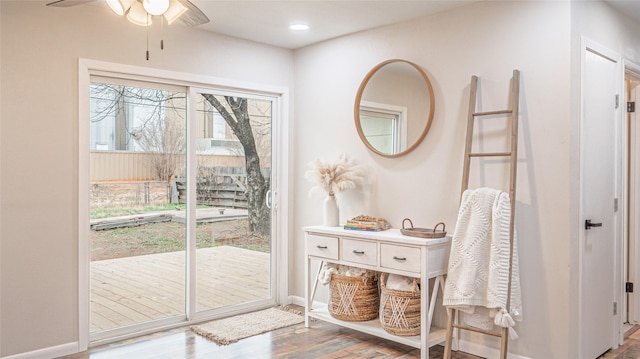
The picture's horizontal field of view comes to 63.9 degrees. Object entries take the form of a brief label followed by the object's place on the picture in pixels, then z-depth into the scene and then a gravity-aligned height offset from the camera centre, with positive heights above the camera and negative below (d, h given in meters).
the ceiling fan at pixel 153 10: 2.13 +0.72
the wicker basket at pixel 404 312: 3.44 -0.90
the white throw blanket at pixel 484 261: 3.02 -0.50
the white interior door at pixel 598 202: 3.21 -0.15
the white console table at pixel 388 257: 3.30 -0.55
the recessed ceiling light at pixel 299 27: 3.98 +1.18
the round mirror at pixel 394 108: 3.75 +0.54
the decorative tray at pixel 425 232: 3.35 -0.36
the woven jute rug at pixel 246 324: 3.83 -1.18
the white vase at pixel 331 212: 4.12 -0.28
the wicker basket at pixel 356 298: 3.77 -0.89
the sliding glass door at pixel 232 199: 4.26 -0.19
